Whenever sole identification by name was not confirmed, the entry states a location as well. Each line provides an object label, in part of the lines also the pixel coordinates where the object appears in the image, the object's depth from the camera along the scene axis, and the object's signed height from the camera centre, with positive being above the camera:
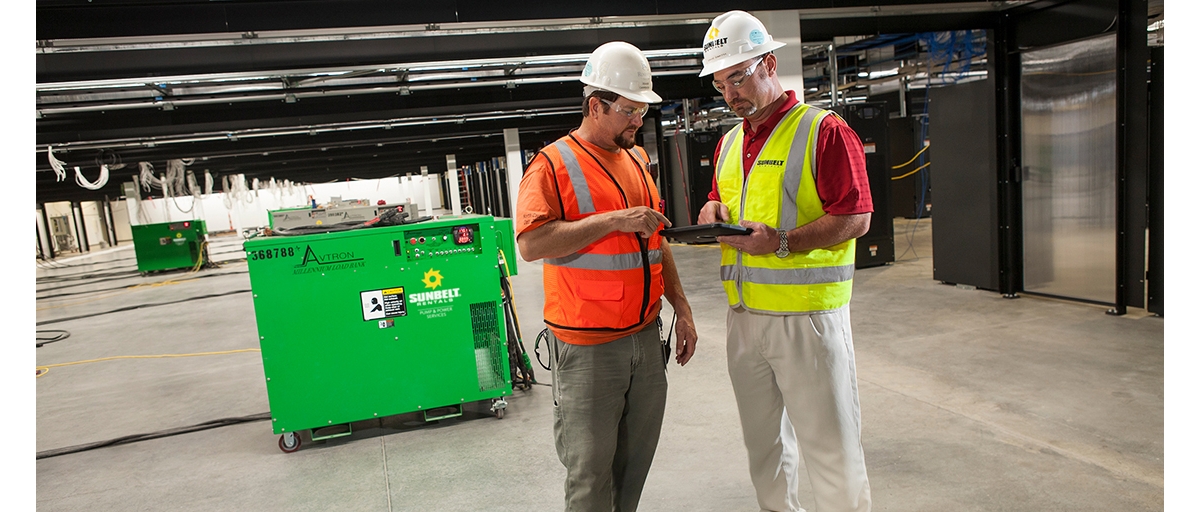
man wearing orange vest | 1.93 -0.23
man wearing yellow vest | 1.99 -0.21
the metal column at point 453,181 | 20.34 +0.81
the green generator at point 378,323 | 3.82 -0.66
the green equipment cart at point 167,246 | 15.23 -0.33
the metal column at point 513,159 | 12.87 +0.85
